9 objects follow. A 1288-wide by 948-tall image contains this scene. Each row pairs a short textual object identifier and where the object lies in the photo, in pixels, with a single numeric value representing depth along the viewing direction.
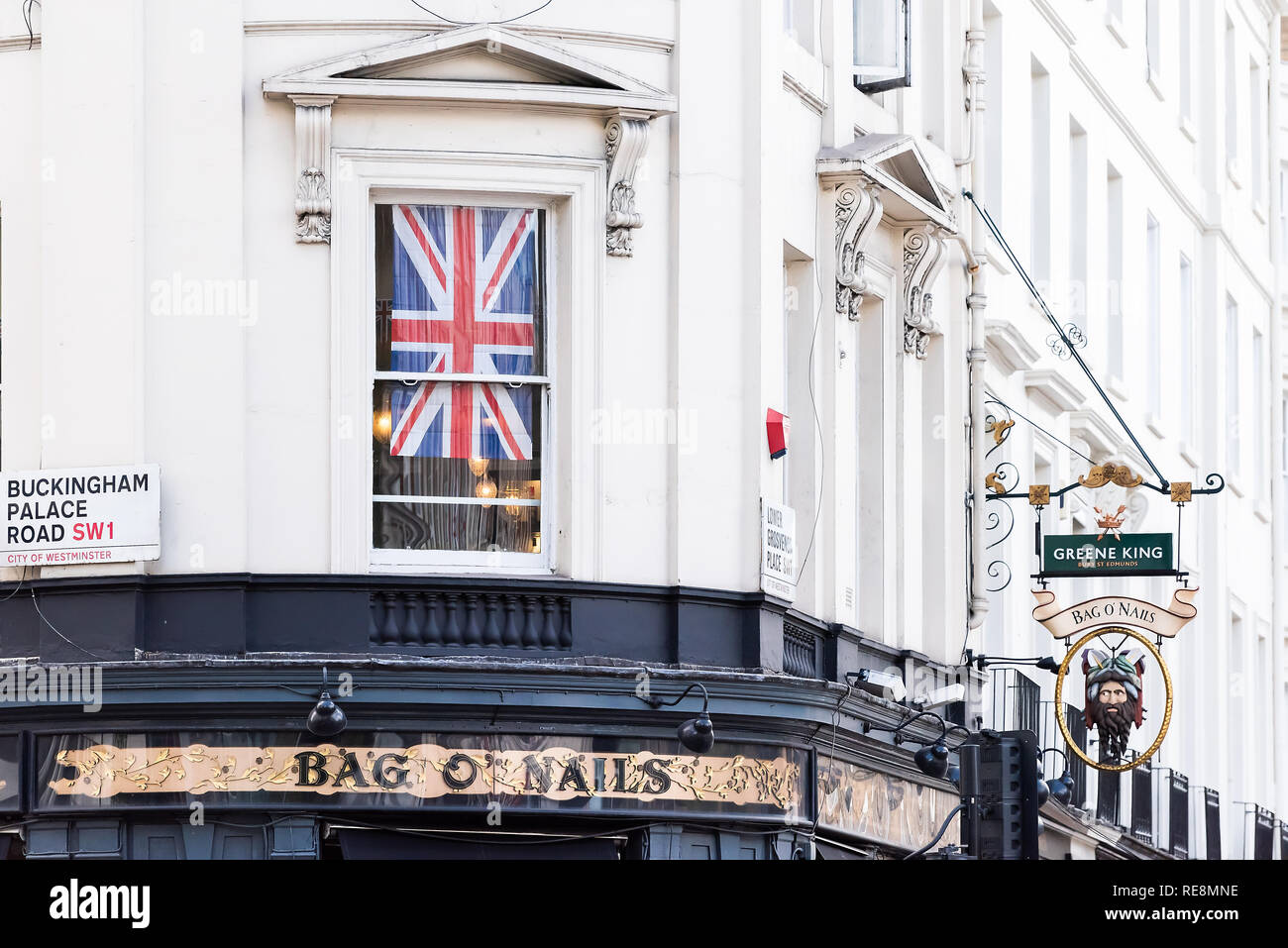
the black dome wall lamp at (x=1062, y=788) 27.36
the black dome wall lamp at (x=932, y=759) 24.16
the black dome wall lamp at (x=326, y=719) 20.23
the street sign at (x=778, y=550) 22.09
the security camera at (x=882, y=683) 23.89
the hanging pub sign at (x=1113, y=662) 26.36
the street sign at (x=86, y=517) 20.98
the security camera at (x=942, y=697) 25.72
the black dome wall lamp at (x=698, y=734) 20.72
